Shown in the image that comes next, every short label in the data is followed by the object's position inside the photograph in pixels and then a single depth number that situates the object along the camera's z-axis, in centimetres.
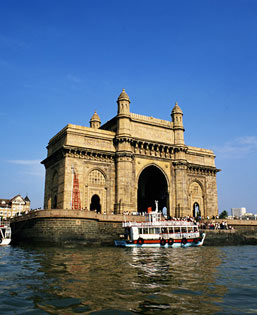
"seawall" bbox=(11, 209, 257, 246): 3253
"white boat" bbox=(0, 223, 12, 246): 3819
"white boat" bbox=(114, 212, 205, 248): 3306
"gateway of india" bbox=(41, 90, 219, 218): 4100
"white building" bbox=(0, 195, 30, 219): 10081
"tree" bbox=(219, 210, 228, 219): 10800
